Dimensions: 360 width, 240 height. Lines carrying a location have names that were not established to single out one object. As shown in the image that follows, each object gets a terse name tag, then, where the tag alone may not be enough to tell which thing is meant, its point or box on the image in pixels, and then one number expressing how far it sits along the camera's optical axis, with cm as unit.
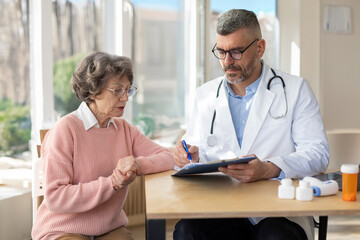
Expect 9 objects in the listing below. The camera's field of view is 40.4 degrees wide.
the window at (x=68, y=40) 340
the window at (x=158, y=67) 413
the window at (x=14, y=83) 316
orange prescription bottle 152
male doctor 193
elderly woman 187
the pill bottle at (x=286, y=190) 157
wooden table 143
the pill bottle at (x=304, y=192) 154
